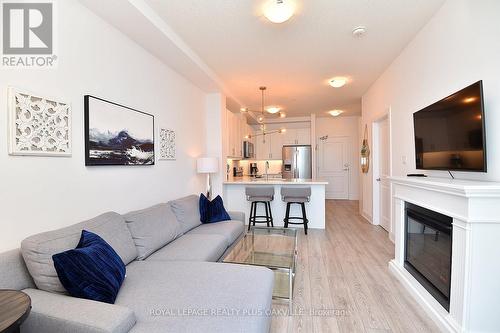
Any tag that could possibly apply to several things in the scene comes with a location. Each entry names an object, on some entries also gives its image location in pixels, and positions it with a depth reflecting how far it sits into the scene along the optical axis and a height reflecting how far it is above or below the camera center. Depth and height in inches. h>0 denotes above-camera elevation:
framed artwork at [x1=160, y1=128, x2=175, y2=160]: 126.0 +12.1
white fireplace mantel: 60.6 -23.7
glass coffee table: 87.4 -36.1
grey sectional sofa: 46.6 -30.7
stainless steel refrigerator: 302.2 +2.3
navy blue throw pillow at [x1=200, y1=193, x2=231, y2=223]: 133.7 -25.2
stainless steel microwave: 257.7 +18.4
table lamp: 159.6 +0.9
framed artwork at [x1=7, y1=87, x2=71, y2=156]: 61.0 +11.7
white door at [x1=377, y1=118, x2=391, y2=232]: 164.4 -6.2
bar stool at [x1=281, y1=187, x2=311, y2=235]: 168.9 -21.7
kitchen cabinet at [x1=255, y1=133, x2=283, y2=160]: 318.7 +25.1
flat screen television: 68.8 +10.7
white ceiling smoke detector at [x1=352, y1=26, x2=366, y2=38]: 104.9 +58.7
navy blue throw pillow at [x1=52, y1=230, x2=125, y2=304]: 53.2 -24.1
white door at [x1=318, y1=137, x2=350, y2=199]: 310.0 +0.8
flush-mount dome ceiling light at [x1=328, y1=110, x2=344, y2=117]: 261.8 +58.2
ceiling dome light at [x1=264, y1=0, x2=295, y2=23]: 82.8 +54.1
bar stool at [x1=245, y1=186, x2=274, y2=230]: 174.9 -23.1
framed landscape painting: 83.0 +12.8
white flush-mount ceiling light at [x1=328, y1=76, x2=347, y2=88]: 161.8 +56.4
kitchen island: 180.4 -27.1
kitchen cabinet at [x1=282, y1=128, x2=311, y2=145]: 312.4 +38.1
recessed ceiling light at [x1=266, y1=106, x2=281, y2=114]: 214.1 +50.3
